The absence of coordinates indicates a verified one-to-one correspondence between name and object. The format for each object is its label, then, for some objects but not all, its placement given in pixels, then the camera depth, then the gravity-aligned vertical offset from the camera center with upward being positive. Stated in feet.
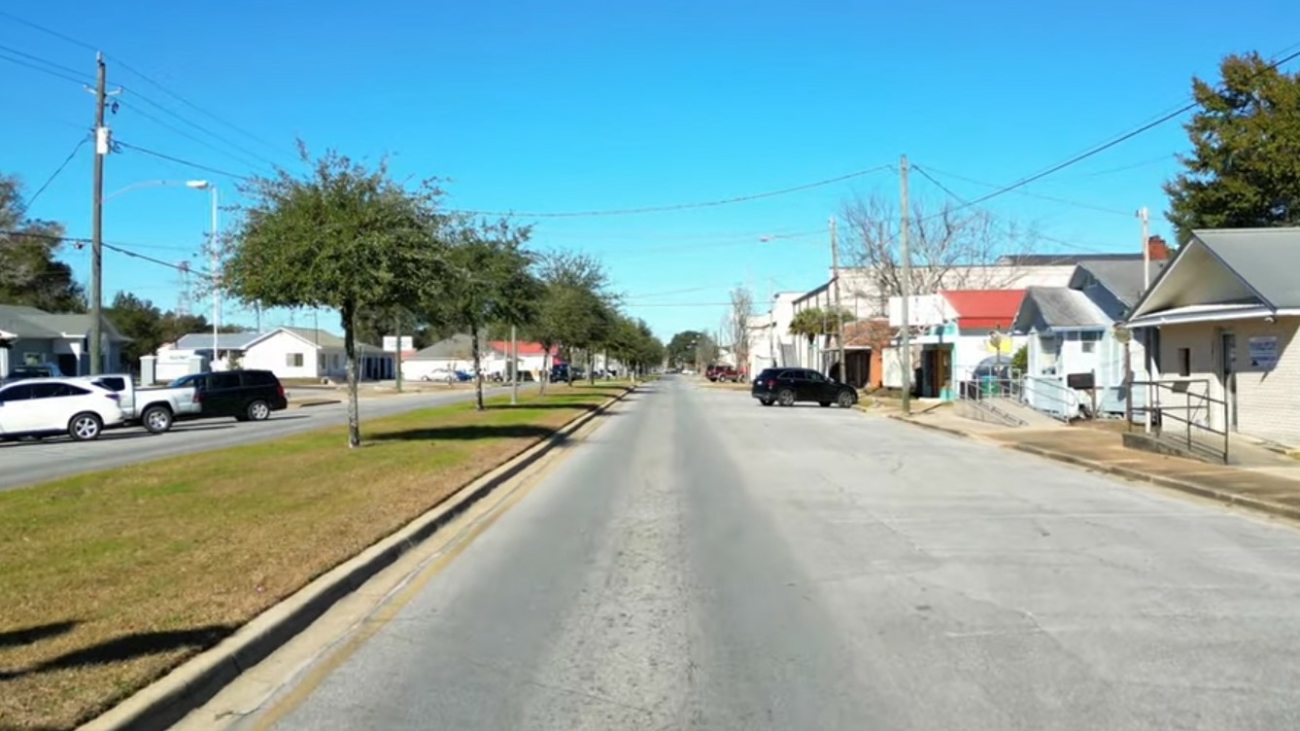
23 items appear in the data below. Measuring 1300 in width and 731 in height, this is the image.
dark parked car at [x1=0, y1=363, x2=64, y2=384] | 136.26 +1.15
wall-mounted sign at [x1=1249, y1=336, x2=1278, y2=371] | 70.85 +0.81
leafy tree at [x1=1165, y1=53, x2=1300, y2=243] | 109.50 +21.75
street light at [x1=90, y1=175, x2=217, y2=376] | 109.86 +3.55
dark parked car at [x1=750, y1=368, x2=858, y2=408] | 154.71 -2.60
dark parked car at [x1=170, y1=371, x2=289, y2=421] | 114.52 -1.68
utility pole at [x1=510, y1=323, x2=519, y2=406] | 141.98 +1.66
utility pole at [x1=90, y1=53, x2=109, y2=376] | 106.73 +15.07
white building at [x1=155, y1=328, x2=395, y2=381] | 332.19 +8.23
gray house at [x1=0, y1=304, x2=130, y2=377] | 178.19 +6.88
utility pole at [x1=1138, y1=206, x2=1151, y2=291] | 94.58 +9.20
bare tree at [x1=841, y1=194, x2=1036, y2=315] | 189.57 +17.71
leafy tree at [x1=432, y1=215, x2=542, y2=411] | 113.60 +9.45
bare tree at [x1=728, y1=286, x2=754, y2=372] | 406.23 +19.62
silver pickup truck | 96.27 -2.23
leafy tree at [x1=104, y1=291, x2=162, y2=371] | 347.73 +17.25
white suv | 87.92 -2.36
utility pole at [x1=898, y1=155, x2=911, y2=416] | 122.72 +11.49
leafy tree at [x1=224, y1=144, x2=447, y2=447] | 64.75 +7.68
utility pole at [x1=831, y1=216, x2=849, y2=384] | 177.58 +16.82
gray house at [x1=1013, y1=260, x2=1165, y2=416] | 103.35 +3.14
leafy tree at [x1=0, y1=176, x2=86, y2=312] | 230.89 +26.92
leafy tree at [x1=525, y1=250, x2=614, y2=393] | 178.09 +10.72
